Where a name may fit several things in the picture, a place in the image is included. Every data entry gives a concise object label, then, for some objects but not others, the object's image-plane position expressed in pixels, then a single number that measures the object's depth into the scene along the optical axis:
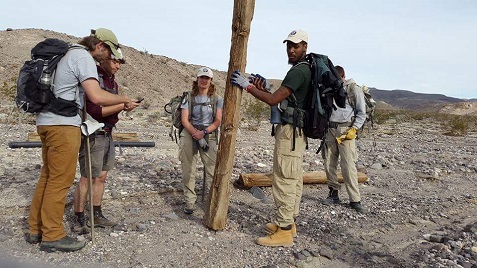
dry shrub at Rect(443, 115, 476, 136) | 19.84
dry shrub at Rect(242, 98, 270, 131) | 18.33
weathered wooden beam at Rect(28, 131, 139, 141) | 11.23
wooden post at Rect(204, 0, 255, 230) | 4.68
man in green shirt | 4.51
